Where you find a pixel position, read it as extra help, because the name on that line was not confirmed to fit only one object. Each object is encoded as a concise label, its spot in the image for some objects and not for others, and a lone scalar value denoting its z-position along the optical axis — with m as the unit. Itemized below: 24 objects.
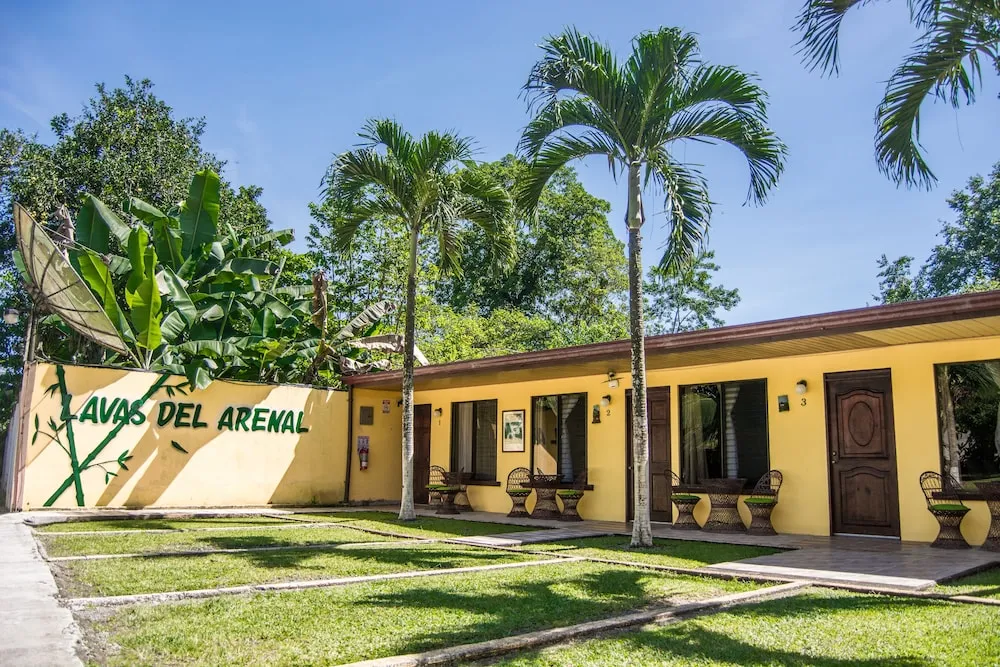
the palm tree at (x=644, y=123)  8.04
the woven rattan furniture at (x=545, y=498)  12.13
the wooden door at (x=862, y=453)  9.12
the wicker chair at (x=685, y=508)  10.43
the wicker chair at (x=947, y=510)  8.06
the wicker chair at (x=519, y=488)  12.47
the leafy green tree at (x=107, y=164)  21.08
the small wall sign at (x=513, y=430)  13.32
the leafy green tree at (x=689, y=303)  31.69
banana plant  12.05
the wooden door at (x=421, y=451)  15.12
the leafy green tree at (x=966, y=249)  28.48
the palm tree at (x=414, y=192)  11.02
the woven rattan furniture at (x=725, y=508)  10.05
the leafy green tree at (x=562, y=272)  29.28
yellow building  8.49
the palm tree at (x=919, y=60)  5.54
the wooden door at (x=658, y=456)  11.33
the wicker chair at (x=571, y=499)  11.73
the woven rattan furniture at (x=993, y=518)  7.82
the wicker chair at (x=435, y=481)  14.22
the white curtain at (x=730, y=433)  10.58
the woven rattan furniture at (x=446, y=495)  12.98
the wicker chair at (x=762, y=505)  9.64
